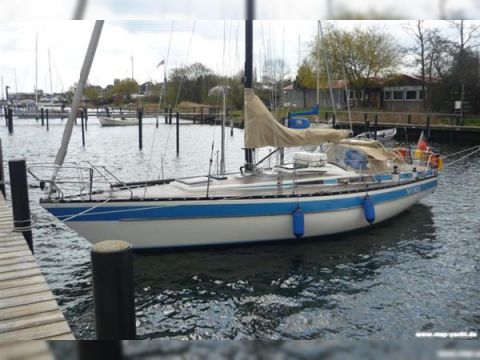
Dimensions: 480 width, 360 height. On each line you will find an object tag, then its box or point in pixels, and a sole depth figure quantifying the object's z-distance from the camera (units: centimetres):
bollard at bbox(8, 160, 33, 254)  802
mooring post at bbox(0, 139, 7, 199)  1262
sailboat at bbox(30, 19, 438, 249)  1013
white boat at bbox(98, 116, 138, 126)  6856
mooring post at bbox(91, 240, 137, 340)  295
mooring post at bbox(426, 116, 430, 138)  3831
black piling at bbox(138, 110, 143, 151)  3581
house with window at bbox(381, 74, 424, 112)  5419
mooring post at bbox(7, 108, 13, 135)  4836
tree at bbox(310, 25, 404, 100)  5150
